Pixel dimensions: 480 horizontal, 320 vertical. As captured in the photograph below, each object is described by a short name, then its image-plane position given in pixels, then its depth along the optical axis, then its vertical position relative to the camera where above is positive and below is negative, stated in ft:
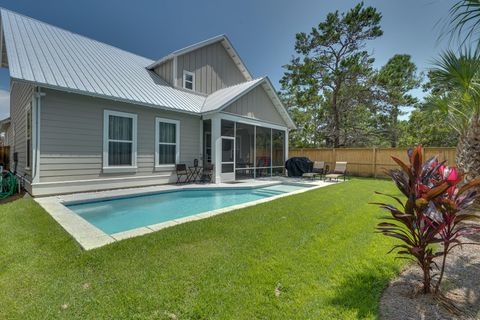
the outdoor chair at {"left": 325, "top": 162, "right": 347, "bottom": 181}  40.04 -1.89
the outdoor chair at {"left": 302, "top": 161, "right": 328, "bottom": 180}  42.85 -1.92
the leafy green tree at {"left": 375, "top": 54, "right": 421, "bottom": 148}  58.90 +19.64
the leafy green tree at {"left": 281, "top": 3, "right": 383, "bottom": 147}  56.70 +26.00
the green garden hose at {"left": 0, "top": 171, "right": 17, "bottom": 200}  23.13 -2.72
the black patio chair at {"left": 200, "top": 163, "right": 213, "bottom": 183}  34.97 -2.20
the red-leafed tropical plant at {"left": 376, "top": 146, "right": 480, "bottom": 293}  6.60 -1.19
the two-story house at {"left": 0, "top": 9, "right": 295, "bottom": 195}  22.90 +6.05
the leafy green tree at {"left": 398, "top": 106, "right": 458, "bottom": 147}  66.83 +9.38
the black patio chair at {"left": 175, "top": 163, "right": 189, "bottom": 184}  32.99 -1.71
